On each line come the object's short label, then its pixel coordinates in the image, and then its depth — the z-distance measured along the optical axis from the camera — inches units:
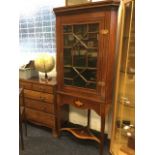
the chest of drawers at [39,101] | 90.6
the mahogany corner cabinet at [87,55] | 68.5
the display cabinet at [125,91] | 67.8
